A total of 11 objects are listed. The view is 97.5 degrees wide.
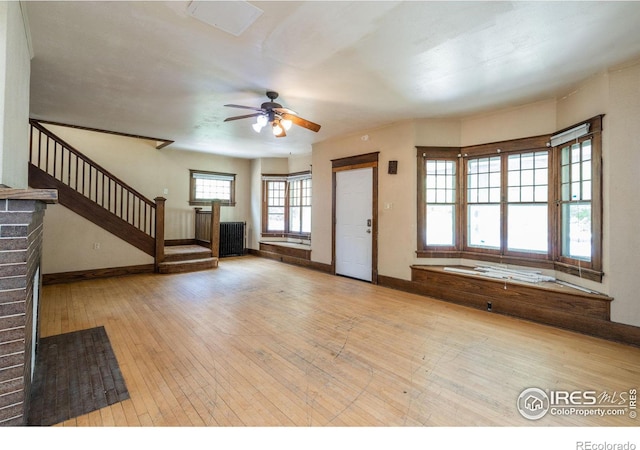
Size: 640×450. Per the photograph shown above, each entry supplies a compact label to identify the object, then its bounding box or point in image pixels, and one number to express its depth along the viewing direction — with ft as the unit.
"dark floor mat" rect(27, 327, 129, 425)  6.22
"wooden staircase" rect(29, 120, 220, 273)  16.63
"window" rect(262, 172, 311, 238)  25.46
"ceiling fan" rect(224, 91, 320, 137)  11.91
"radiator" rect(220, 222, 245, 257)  26.68
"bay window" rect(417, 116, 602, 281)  11.20
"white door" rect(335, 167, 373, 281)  17.85
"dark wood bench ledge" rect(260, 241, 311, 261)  22.38
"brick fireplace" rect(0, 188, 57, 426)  4.96
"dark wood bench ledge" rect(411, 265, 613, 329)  10.46
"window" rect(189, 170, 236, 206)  25.85
